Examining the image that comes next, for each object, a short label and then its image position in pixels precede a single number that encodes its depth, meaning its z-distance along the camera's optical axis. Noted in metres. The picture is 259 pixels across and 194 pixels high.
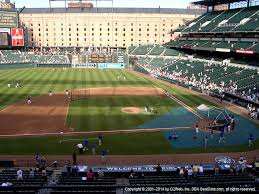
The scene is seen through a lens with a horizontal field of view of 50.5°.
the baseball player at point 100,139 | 23.67
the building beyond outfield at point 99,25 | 110.77
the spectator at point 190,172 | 16.63
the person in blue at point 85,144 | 22.81
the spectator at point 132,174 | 16.51
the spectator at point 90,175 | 15.63
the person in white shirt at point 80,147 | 22.04
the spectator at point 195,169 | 17.28
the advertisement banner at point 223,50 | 52.34
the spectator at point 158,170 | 17.23
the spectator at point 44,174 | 15.78
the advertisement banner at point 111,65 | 80.36
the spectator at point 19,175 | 15.28
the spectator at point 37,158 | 19.64
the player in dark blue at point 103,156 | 20.72
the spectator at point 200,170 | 17.32
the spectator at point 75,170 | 17.04
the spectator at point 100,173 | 17.13
